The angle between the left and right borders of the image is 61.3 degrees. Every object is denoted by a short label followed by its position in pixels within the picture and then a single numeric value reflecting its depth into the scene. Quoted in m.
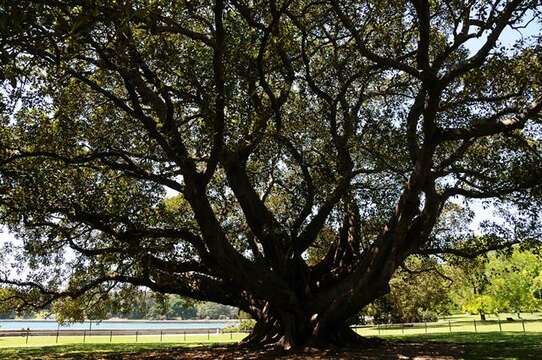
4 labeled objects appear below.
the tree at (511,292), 39.34
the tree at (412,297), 32.88
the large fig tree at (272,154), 9.38
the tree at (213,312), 131.38
